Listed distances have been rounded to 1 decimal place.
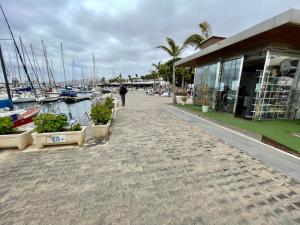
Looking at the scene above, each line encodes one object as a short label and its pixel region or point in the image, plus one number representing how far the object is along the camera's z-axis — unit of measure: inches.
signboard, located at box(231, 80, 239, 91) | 374.3
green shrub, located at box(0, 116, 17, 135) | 197.5
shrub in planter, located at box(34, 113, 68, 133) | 197.2
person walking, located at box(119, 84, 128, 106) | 579.2
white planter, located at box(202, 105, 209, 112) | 440.1
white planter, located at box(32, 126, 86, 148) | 194.9
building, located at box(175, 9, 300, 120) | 251.0
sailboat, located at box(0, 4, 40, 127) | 366.3
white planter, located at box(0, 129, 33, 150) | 193.3
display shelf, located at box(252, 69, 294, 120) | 324.8
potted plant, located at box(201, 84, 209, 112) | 483.5
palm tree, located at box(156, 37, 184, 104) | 652.2
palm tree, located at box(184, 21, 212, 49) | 624.0
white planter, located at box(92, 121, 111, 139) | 236.7
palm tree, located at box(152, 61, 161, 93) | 1600.9
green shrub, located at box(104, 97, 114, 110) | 356.8
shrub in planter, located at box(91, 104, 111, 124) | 246.7
